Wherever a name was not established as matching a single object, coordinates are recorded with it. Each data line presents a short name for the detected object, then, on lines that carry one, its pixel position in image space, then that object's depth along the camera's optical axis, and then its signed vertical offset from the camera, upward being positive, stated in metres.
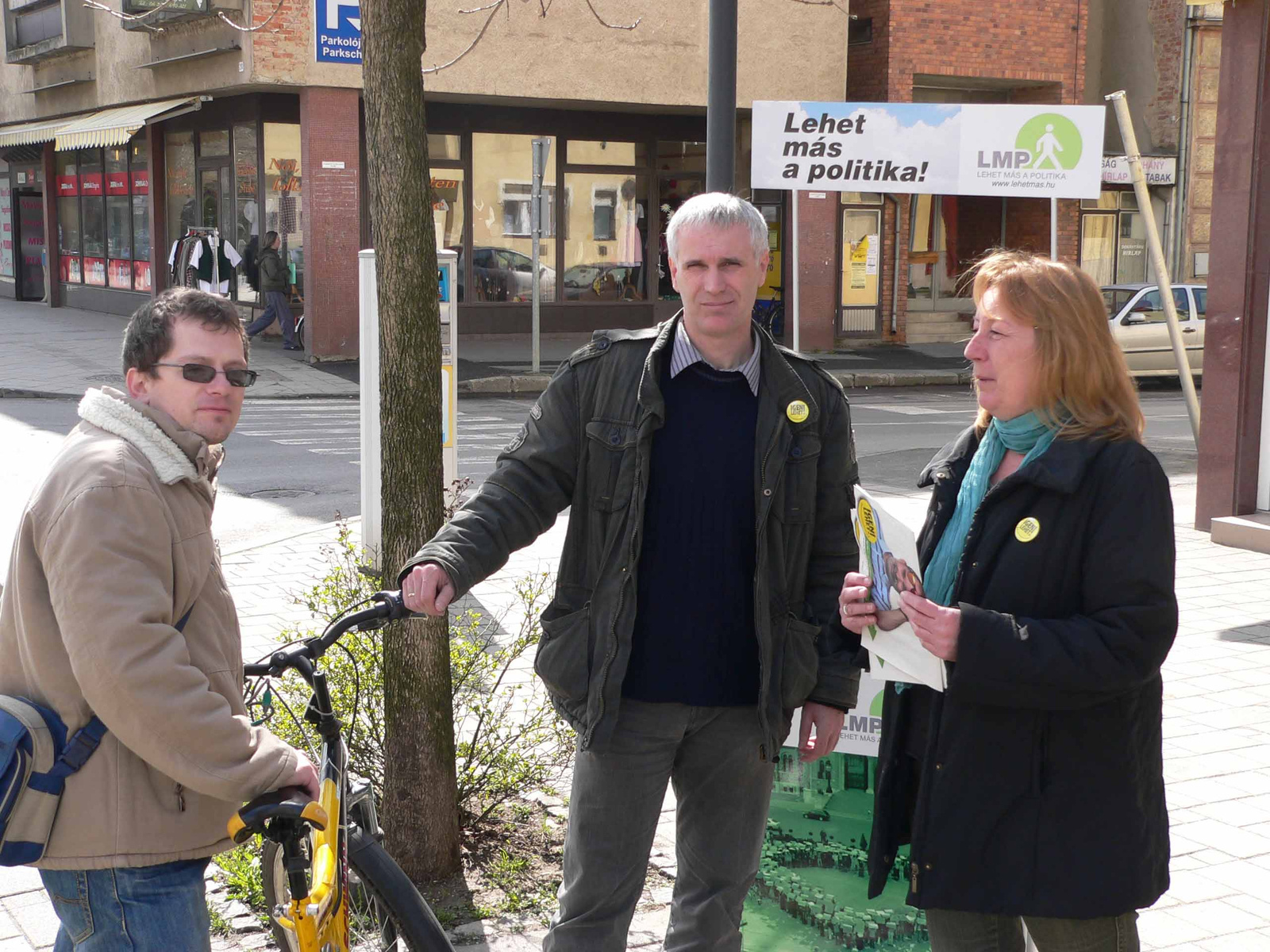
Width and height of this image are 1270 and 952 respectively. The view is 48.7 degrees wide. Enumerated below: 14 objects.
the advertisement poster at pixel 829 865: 3.78 -1.64
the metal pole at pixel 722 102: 6.11 +0.71
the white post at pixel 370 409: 7.71 -0.83
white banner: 12.80 +1.08
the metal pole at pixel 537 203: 17.94 +0.81
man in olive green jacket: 3.06 -0.64
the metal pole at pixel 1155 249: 10.77 +0.14
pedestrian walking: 21.67 -0.46
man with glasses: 2.37 -0.66
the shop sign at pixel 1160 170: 28.97 +1.99
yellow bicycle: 2.58 -1.18
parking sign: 20.00 +3.33
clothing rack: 22.73 +0.29
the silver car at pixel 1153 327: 20.64 -0.87
